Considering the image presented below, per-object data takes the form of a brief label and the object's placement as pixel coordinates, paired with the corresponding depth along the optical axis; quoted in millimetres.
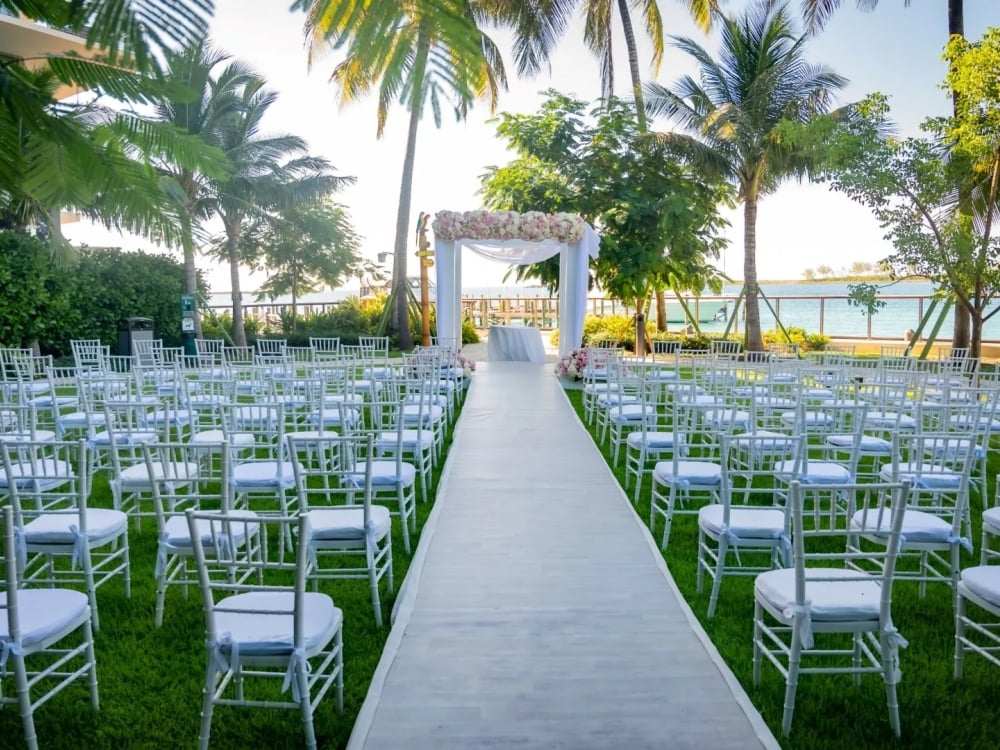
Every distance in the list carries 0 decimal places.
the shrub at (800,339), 16141
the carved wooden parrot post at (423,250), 14625
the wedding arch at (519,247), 12617
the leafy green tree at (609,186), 14234
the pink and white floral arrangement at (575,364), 12047
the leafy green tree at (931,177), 9344
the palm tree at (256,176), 16625
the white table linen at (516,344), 15047
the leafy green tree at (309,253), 21516
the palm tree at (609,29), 16125
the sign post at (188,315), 15552
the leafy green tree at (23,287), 12789
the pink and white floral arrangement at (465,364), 11875
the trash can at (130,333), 14720
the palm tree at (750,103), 14588
